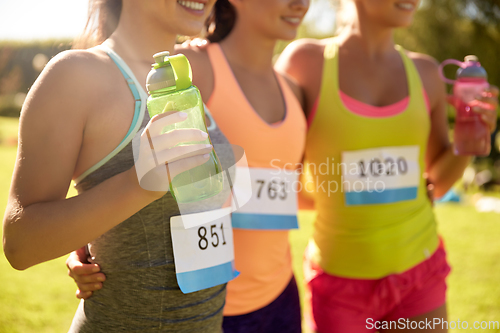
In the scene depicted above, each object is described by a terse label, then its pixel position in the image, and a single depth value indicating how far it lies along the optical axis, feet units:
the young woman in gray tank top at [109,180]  3.04
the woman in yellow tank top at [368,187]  6.12
